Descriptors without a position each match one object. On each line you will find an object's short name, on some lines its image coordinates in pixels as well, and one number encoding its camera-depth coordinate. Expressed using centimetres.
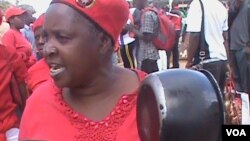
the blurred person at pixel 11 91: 278
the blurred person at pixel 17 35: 460
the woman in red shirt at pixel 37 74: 234
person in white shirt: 416
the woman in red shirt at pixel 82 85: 129
